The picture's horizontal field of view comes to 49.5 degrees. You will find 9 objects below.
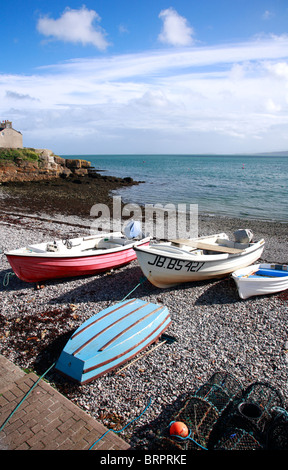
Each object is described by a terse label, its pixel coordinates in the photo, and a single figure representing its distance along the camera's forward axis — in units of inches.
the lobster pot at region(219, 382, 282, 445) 194.5
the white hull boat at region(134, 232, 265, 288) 382.6
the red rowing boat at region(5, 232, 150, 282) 389.7
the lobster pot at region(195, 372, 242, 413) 217.5
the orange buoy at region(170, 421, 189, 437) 184.7
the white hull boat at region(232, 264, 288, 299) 379.6
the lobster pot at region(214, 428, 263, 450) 178.9
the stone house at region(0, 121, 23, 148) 1847.9
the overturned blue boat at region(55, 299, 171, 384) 240.8
